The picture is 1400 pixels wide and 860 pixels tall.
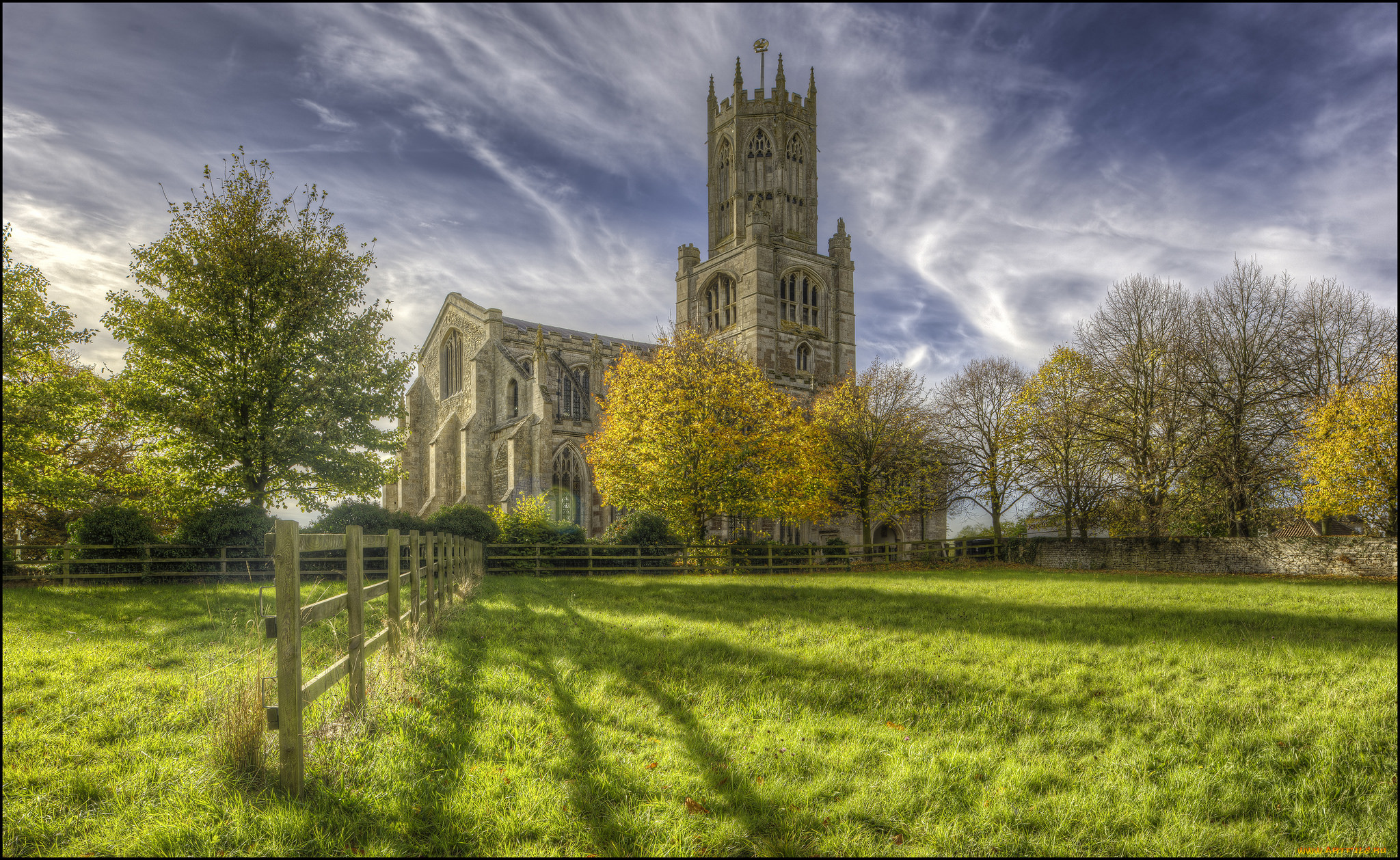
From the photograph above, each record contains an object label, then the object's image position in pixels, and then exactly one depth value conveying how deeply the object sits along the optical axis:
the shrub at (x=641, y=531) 22.69
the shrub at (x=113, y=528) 14.82
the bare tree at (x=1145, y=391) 24.53
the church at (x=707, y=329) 35.41
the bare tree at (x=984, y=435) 32.97
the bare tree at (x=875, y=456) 33.22
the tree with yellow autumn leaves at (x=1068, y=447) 27.30
